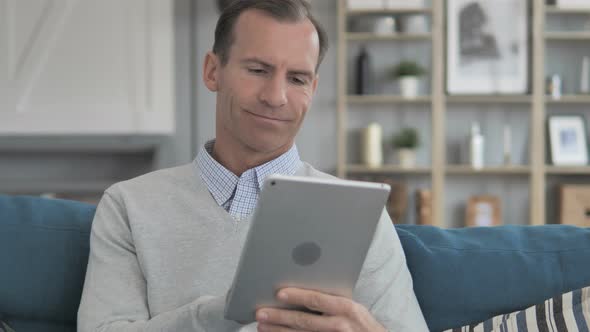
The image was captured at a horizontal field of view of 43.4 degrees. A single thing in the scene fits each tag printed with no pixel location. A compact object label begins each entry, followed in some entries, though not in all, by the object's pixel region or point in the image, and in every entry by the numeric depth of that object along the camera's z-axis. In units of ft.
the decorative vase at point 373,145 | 16.12
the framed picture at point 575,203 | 15.62
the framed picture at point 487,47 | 16.24
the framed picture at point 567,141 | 16.03
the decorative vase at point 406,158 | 16.10
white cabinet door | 14.66
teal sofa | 5.26
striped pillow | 4.94
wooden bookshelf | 15.76
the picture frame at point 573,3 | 15.78
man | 4.53
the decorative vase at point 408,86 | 16.06
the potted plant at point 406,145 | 16.06
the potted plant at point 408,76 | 16.06
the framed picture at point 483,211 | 16.29
